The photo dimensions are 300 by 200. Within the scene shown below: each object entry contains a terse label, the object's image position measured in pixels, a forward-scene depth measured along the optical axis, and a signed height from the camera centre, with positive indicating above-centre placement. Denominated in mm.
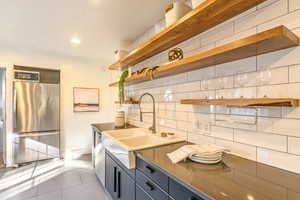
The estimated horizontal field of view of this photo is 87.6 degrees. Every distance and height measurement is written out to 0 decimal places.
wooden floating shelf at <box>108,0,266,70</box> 1072 +641
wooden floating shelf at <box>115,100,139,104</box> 2579 -37
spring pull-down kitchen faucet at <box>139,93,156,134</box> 1929 -365
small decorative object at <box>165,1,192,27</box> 1358 +780
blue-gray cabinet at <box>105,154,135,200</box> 1455 -866
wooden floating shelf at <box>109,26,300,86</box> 807 +316
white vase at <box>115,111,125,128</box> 2659 -345
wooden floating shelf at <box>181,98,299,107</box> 851 -15
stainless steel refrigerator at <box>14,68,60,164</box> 3068 -415
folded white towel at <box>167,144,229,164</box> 1077 -367
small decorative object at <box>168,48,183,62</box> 1602 +472
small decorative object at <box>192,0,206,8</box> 1150 +725
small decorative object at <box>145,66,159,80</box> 1707 +306
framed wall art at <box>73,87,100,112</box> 3738 +12
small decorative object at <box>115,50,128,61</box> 2543 +750
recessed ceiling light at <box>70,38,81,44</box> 2674 +1042
